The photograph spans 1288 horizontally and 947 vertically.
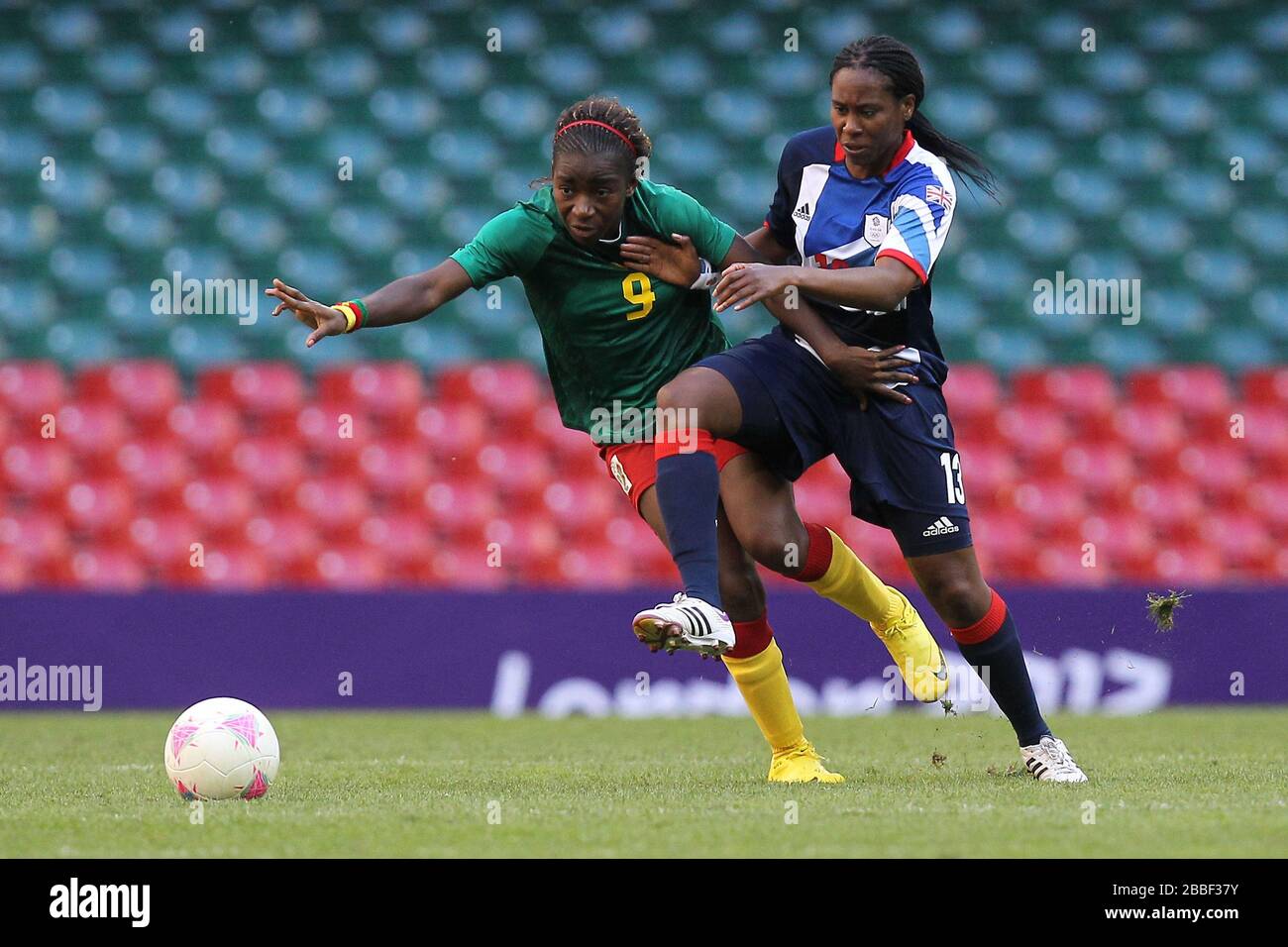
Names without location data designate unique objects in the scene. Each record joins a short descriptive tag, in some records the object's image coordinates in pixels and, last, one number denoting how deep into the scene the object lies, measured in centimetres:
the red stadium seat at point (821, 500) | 1002
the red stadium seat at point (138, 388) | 1013
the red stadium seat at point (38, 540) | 981
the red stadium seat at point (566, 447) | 1019
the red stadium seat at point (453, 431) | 1019
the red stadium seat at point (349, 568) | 980
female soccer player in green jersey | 508
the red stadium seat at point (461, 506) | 999
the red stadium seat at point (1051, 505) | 1034
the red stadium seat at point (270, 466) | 1005
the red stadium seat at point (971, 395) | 1050
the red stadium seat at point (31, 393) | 1002
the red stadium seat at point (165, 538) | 985
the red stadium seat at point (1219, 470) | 1062
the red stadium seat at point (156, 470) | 995
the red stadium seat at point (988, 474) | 1035
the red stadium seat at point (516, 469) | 1012
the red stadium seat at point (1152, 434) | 1065
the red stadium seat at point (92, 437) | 1005
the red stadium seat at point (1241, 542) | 1048
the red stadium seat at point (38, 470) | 995
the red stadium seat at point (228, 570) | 976
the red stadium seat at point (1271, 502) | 1054
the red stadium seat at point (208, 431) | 1005
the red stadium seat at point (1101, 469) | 1047
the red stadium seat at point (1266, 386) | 1078
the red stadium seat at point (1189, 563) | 1030
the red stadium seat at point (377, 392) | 1019
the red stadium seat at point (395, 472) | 1005
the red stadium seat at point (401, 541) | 988
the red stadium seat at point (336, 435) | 1005
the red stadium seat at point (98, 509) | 993
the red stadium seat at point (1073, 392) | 1063
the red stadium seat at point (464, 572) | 985
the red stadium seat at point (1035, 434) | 1053
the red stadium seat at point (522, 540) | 995
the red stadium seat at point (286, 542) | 988
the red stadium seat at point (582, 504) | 1009
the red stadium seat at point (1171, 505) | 1048
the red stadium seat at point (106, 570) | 984
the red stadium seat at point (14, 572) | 973
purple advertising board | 880
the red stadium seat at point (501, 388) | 1026
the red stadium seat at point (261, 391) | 1018
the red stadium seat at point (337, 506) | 992
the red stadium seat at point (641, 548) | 997
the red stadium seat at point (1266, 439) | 1065
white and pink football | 481
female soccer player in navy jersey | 497
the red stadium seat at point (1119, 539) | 1027
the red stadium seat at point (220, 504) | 990
